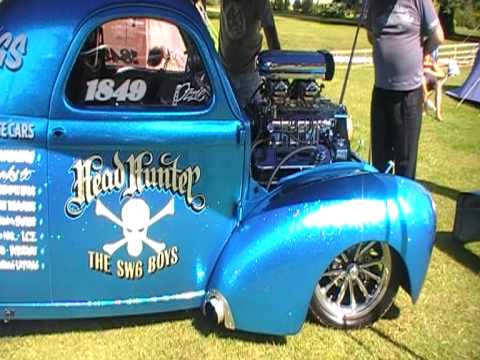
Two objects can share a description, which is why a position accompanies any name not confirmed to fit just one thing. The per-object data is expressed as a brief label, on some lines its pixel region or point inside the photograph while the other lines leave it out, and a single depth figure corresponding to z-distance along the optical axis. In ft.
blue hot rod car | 10.11
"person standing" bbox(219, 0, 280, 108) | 16.34
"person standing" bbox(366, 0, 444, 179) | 14.23
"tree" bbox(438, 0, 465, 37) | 91.56
